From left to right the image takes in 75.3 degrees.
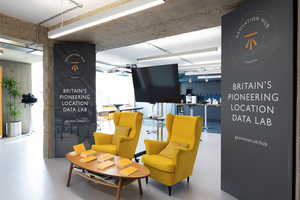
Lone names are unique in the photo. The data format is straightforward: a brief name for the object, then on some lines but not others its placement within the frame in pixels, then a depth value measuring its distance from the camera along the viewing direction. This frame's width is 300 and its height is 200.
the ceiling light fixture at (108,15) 2.67
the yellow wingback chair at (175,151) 2.98
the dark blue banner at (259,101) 2.27
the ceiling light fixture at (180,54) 5.53
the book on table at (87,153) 3.36
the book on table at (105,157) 3.14
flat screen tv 3.77
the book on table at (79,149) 3.49
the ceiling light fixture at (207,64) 8.58
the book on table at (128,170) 2.57
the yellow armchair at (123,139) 3.94
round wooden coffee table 2.57
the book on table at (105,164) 2.82
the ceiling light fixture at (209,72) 10.30
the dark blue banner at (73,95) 4.89
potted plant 7.21
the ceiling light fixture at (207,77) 11.57
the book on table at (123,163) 2.84
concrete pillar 4.85
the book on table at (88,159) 3.10
